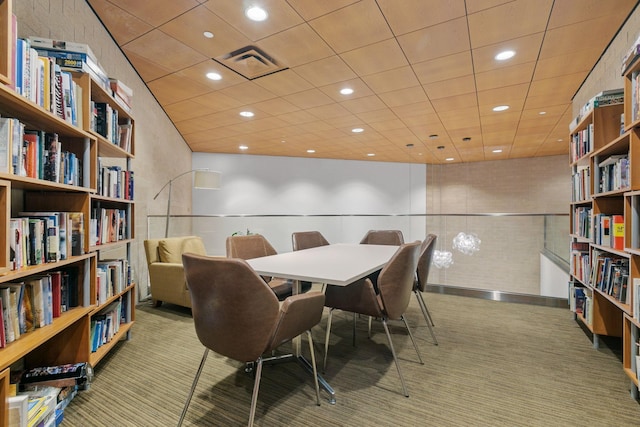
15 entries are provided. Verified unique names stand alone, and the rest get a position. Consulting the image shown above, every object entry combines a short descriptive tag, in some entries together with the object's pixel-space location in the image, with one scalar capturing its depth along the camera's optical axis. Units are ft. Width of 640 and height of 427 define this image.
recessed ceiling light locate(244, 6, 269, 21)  7.47
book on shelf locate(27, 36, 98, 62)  5.64
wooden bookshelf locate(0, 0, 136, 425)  3.93
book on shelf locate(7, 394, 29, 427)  4.14
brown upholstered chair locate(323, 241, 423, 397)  6.22
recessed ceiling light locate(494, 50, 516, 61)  9.00
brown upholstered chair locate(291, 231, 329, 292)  11.06
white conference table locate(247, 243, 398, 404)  5.63
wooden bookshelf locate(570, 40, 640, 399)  5.68
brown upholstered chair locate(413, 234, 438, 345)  8.49
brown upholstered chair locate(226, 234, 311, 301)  8.66
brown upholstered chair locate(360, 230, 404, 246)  12.16
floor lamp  15.40
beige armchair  11.12
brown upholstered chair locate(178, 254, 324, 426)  4.44
